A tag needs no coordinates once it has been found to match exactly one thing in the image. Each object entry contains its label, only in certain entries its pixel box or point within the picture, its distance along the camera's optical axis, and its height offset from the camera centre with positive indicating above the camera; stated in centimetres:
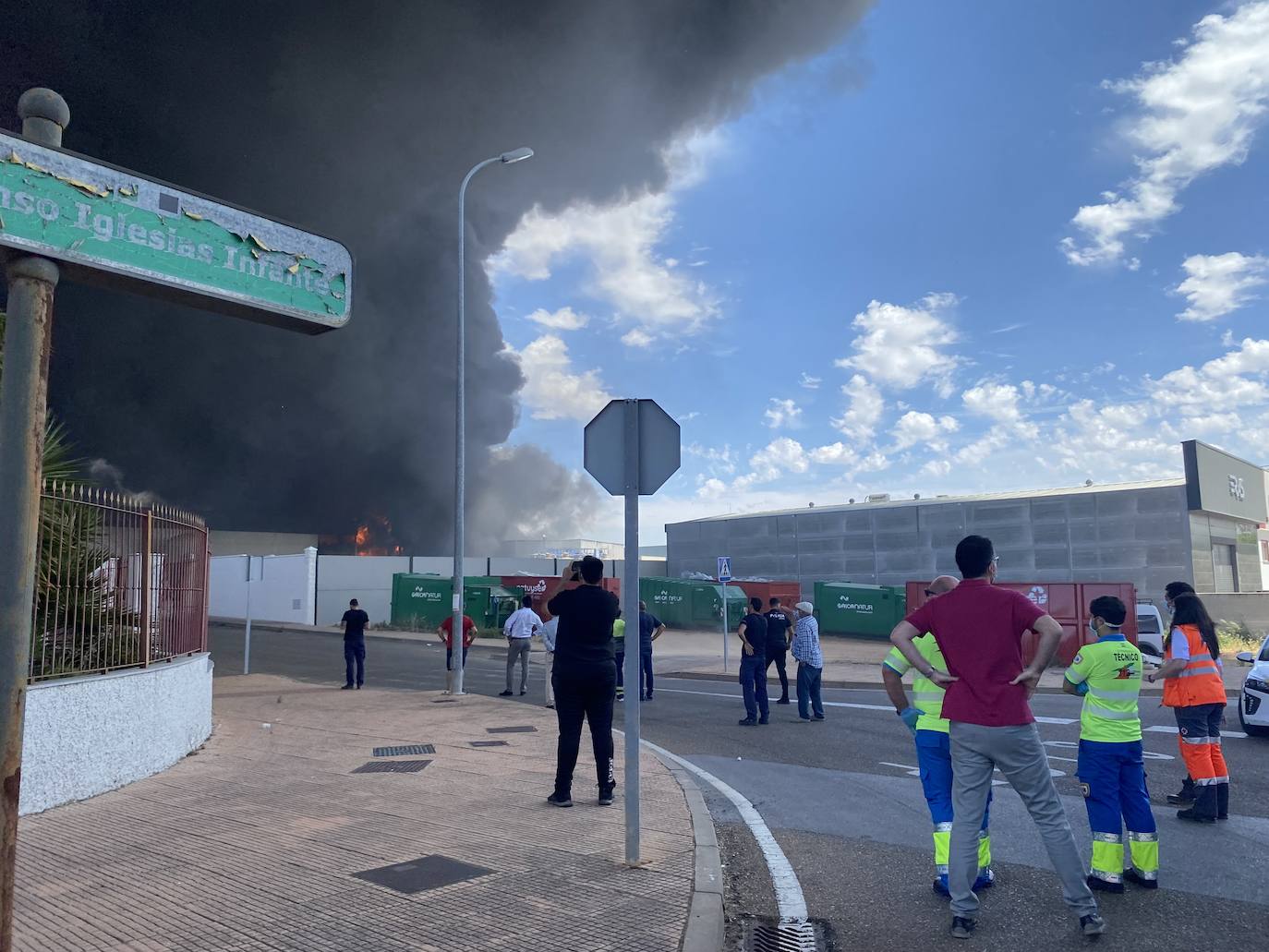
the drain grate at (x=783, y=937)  386 -162
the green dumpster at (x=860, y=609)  2655 -100
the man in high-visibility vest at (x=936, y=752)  446 -90
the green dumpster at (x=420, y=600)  3145 -67
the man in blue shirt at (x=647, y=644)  1293 -95
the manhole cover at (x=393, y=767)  769 -163
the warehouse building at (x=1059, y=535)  3578 +180
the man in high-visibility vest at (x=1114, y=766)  458 -102
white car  958 -144
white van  1878 -123
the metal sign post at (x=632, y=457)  482 +68
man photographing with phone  595 -57
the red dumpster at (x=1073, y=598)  1936 -59
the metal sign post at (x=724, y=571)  1880 +15
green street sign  302 +129
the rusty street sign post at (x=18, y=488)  274 +32
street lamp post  1353 +110
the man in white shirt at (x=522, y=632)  1357 -79
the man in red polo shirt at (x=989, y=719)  386 -64
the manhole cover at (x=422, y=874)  443 -151
